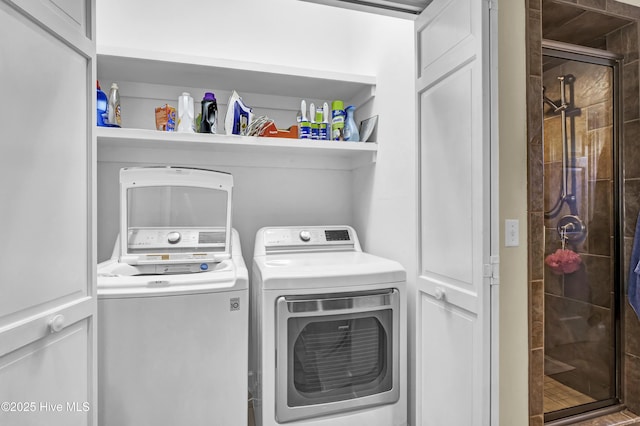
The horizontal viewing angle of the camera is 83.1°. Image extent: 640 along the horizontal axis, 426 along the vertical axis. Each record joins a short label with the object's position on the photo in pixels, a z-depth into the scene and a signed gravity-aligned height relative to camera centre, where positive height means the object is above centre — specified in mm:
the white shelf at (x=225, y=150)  1936 +386
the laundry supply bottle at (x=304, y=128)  2199 +511
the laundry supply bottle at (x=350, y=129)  2275 +524
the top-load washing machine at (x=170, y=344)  1443 -548
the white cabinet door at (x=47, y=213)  888 -1
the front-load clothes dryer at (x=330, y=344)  1598 -614
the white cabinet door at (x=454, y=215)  1185 -14
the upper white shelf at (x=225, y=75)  1918 +806
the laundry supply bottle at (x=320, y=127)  2230 +523
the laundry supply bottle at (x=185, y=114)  2031 +557
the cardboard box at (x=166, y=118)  2059 +541
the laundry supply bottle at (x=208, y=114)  2057 +559
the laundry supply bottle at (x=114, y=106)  1947 +579
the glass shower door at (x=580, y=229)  1833 -95
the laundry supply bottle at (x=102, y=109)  1890 +548
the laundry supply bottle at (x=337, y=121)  2268 +569
